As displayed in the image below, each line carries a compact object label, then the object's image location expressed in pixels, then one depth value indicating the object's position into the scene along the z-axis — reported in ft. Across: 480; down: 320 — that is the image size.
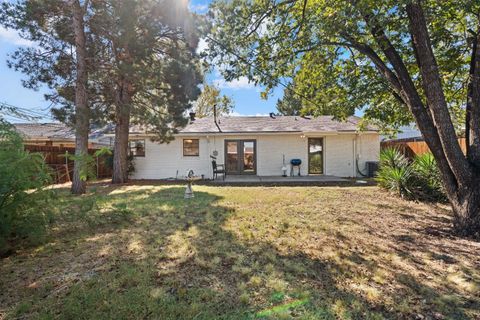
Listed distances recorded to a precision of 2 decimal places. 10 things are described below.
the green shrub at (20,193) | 10.82
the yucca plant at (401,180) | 26.14
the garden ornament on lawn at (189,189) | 26.64
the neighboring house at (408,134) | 80.97
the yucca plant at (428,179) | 25.01
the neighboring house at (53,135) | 58.39
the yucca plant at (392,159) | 29.66
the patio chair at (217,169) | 43.59
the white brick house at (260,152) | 47.11
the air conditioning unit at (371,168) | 45.39
